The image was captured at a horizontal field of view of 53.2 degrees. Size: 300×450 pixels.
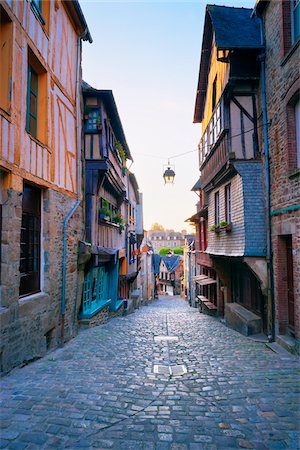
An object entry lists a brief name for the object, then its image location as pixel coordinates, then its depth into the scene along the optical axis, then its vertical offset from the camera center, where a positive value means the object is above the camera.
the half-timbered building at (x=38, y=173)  5.14 +1.62
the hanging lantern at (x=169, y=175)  10.21 +2.54
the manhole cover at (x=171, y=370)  5.39 -2.23
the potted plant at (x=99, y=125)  9.41 +3.92
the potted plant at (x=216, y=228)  10.20 +0.73
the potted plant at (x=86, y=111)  9.41 +4.39
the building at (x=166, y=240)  95.88 +3.13
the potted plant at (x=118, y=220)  12.38 +1.29
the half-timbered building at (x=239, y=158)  8.16 +2.68
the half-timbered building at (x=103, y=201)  9.43 +1.81
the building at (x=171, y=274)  50.53 -4.21
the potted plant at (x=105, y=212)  10.10 +1.30
